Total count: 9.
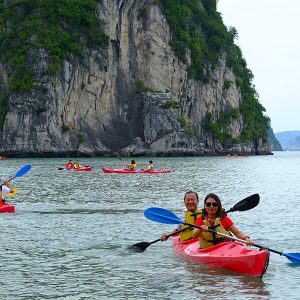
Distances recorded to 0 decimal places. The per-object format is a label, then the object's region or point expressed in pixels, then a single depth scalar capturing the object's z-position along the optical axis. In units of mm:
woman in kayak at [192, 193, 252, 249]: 12227
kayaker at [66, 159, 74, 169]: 51688
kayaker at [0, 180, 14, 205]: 21797
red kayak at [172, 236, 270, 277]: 11930
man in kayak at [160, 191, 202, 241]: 13839
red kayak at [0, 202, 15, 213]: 22266
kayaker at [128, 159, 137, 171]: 47962
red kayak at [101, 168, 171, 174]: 47531
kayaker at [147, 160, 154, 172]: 47031
